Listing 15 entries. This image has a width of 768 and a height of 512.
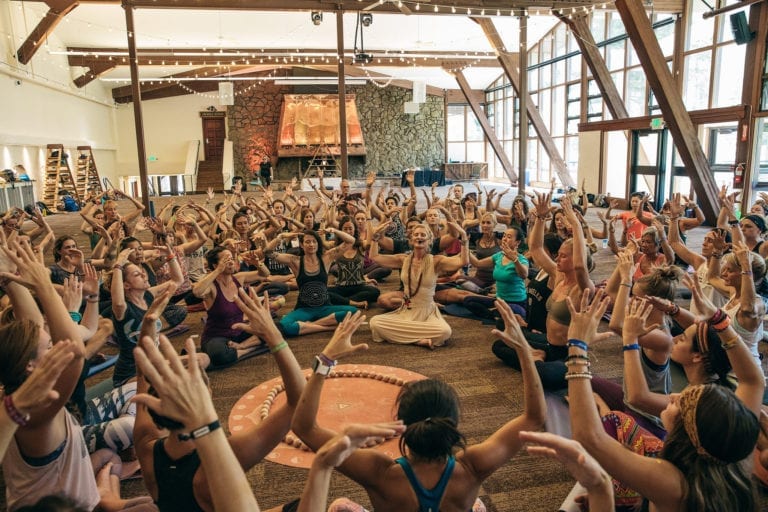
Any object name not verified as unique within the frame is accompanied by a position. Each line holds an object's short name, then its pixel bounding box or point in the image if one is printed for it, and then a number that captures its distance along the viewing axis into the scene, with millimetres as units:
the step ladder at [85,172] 17062
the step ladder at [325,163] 21500
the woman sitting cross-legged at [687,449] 1398
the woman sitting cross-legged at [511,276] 4848
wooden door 22359
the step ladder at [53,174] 15219
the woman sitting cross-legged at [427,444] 1552
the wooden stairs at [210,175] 21469
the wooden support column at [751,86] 9547
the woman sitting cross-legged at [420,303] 4695
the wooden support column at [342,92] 10195
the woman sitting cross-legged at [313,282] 5219
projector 11266
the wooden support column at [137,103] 9000
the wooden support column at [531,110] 13062
